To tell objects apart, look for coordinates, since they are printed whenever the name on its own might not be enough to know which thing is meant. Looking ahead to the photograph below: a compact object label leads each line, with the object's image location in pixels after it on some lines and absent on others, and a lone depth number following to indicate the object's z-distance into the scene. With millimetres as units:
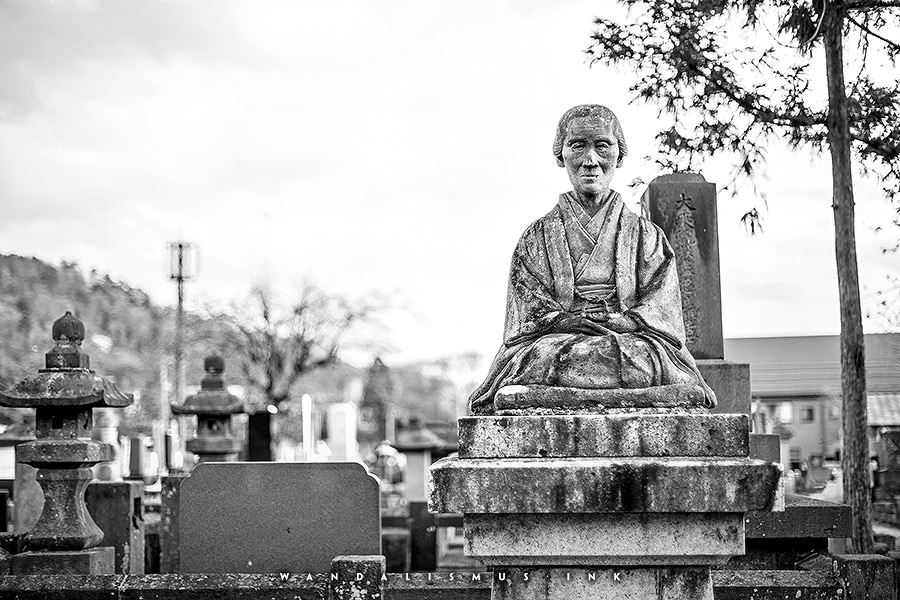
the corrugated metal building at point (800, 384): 65000
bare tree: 40938
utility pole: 36544
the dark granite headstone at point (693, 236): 11664
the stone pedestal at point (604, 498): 4539
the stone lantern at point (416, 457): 20938
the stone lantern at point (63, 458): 9922
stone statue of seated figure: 5016
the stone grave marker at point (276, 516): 8945
